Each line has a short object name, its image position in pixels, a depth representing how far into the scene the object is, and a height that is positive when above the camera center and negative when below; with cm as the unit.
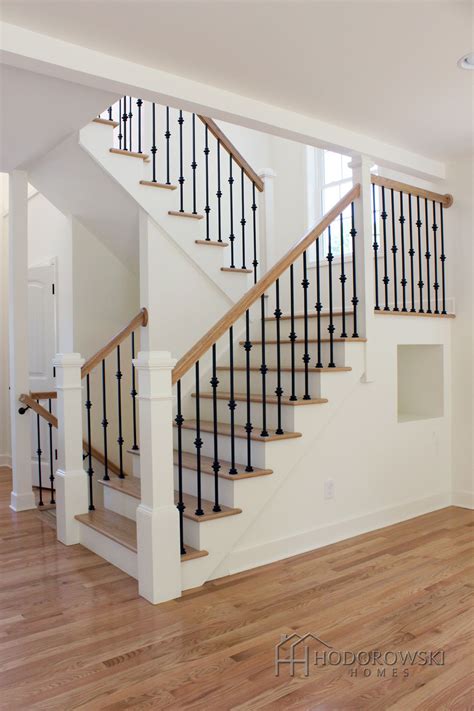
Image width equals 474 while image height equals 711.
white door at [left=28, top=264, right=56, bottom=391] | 564 +22
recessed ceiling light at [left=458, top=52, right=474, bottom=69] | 280 +136
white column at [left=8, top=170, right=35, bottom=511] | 457 +14
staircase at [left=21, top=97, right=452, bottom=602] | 279 -30
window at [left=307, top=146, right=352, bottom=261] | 545 +150
